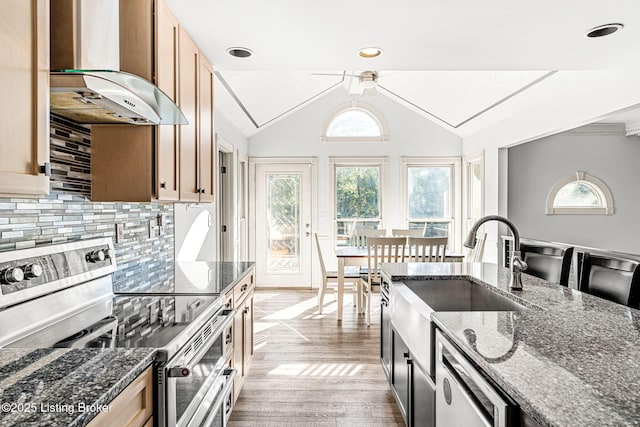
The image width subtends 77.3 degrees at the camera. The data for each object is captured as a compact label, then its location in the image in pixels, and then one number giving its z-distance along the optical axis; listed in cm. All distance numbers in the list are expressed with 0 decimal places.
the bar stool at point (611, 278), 187
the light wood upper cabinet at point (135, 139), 181
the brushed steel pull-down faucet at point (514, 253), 191
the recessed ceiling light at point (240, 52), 258
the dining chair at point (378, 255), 423
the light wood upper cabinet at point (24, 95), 99
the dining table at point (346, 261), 448
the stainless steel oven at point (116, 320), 125
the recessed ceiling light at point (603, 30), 225
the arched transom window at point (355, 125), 621
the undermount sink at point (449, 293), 233
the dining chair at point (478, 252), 478
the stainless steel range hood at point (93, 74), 124
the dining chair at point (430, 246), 414
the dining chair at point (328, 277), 471
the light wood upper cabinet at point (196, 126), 224
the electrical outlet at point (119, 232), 212
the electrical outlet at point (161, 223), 271
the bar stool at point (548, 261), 252
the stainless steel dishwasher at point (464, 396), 97
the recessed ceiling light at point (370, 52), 259
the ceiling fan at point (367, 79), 412
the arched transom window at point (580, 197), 532
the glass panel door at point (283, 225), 622
